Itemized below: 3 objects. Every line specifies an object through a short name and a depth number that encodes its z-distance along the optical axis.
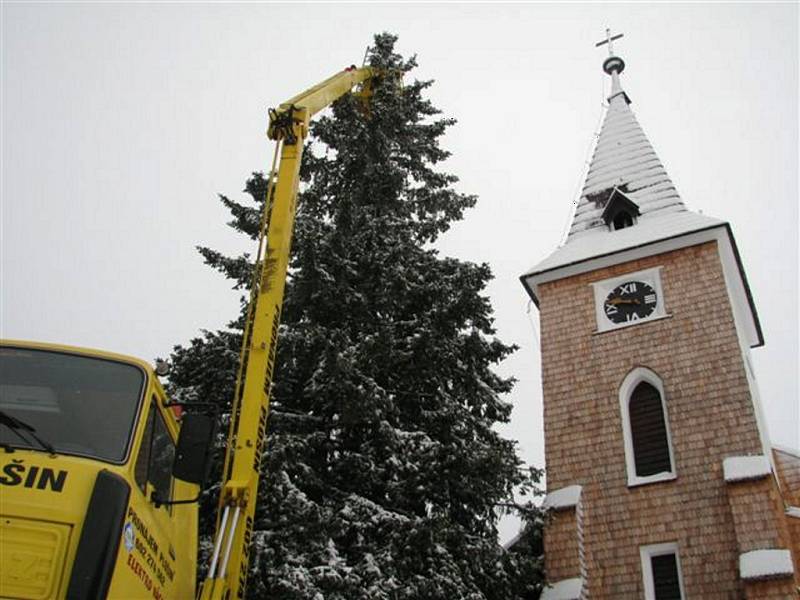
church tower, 15.68
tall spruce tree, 10.80
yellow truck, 4.92
